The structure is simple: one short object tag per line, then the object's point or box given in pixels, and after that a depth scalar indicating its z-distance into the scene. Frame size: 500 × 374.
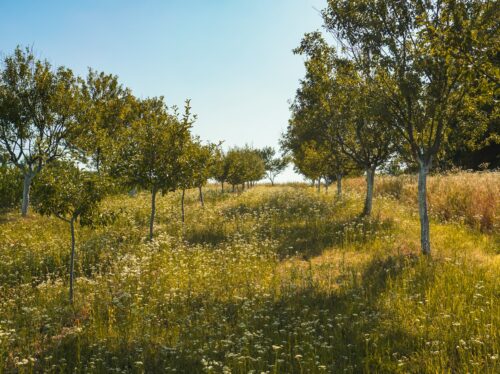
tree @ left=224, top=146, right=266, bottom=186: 41.31
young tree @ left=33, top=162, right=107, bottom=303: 10.35
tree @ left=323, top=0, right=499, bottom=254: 12.20
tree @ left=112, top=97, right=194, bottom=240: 17.69
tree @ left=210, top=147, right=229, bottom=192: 39.84
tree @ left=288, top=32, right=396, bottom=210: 19.80
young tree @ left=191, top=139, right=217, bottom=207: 20.44
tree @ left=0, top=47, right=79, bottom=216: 23.89
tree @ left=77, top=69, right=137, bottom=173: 34.19
